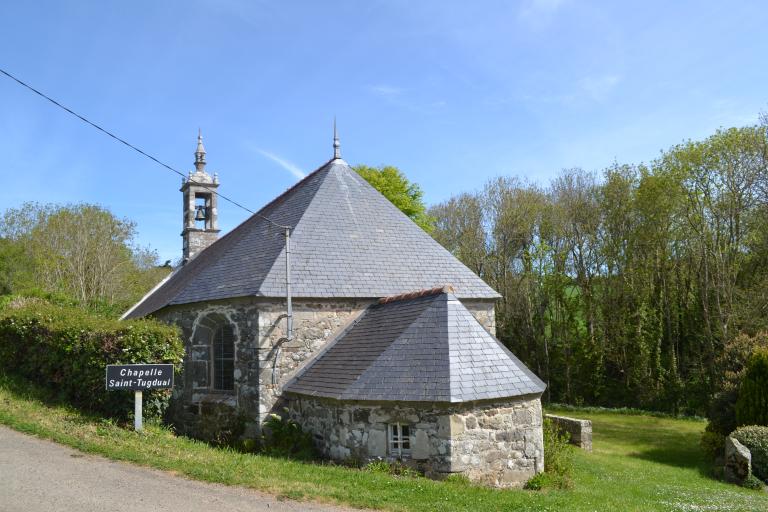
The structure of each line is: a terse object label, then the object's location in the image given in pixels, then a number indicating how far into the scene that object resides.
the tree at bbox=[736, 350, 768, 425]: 13.95
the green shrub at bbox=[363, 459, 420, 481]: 9.19
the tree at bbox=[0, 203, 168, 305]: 31.25
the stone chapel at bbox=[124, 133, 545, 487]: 9.54
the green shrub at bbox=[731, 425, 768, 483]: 12.16
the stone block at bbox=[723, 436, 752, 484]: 12.05
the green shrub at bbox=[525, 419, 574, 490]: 9.67
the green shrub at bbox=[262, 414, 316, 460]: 10.82
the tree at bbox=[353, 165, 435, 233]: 29.91
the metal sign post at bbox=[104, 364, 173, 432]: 9.32
